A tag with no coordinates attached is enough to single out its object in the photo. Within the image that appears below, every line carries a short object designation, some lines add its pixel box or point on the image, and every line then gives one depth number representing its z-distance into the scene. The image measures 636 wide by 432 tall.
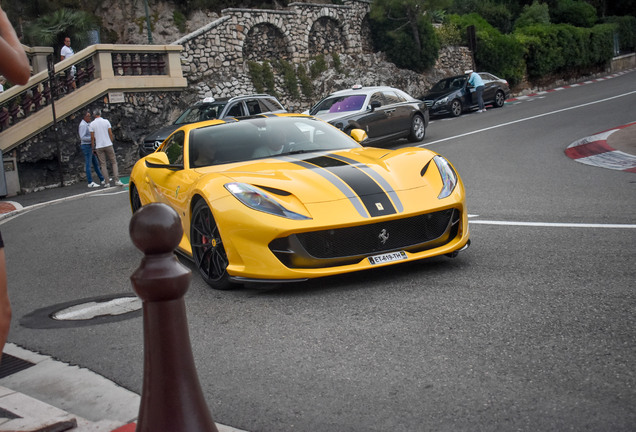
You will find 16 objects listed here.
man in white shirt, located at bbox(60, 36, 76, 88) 25.57
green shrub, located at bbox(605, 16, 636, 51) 51.06
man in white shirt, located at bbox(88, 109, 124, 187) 19.30
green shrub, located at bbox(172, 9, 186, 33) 35.97
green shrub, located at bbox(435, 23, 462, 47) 39.64
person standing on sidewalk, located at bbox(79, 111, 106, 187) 20.00
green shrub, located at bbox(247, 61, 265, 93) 30.72
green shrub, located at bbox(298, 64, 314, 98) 32.50
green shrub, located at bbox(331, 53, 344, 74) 34.34
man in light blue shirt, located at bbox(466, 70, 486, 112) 28.61
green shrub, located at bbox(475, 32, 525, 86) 38.66
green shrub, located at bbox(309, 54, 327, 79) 33.25
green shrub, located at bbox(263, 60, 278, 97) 31.06
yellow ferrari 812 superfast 5.60
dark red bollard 2.29
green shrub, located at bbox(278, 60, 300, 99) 31.78
